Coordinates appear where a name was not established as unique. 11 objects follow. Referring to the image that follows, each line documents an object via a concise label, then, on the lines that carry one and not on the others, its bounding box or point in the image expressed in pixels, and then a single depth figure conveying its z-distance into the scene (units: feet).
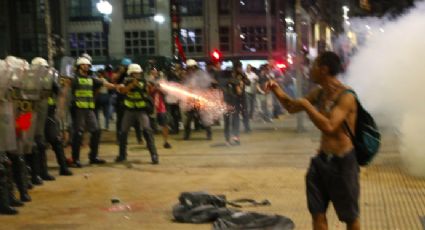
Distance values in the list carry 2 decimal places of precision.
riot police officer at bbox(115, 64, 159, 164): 35.53
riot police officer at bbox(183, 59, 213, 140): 47.21
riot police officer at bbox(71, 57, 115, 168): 34.30
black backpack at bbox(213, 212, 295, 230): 20.80
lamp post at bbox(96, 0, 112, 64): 73.05
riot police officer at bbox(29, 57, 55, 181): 27.71
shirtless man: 15.28
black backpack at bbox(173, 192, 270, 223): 22.21
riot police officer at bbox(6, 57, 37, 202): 25.34
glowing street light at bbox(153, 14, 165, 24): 132.57
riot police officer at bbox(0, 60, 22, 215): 23.36
